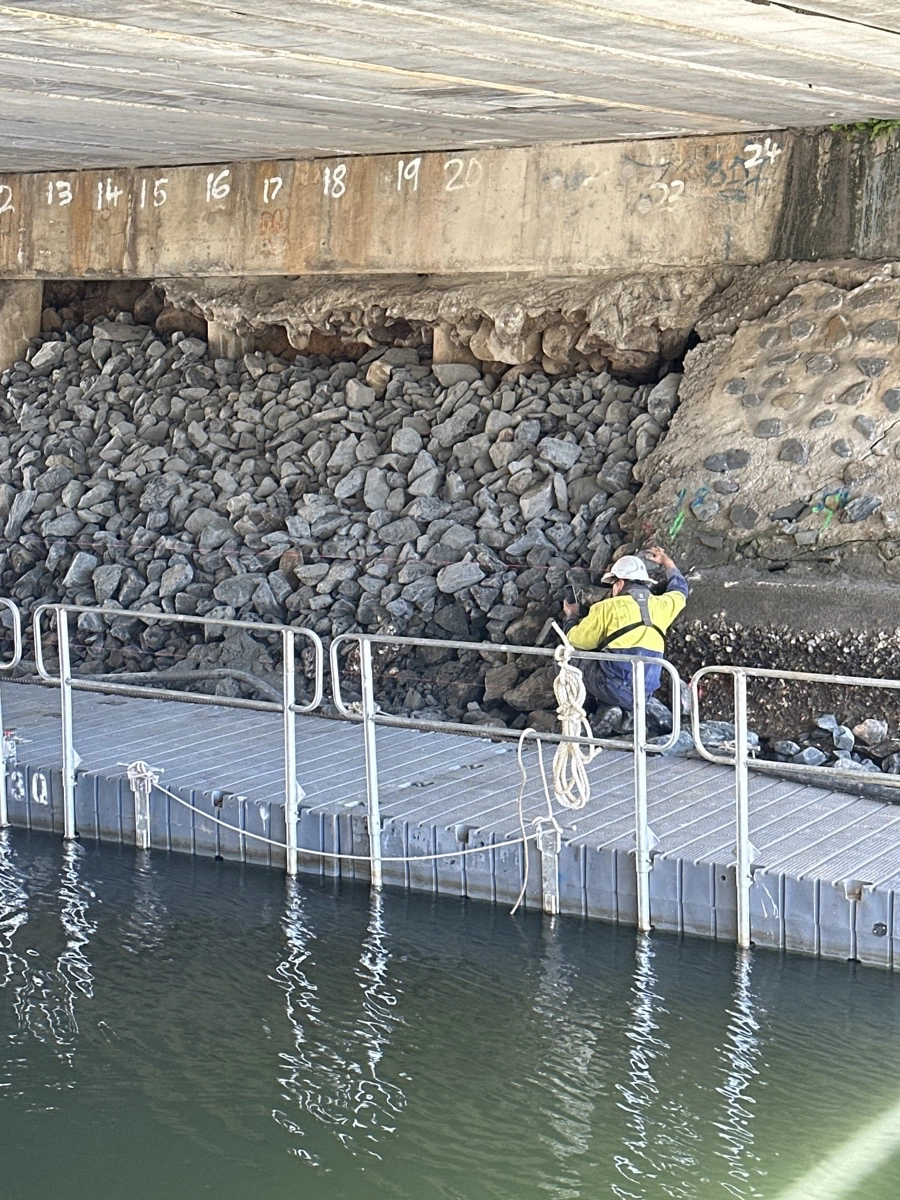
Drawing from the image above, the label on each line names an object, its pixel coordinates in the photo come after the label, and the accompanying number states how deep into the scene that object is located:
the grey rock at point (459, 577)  10.60
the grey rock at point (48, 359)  14.63
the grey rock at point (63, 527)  12.55
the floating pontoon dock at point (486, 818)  6.60
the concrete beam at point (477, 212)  10.24
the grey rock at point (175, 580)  11.52
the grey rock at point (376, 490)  11.60
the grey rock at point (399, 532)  11.23
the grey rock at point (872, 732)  8.59
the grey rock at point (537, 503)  10.89
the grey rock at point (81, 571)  12.03
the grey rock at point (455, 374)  12.39
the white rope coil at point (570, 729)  7.02
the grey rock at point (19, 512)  12.86
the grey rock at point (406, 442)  11.85
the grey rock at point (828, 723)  8.72
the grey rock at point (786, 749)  8.55
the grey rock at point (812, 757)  8.31
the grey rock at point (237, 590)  11.22
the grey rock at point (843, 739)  8.53
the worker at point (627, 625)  8.45
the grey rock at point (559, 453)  11.11
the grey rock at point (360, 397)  12.56
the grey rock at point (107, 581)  11.73
